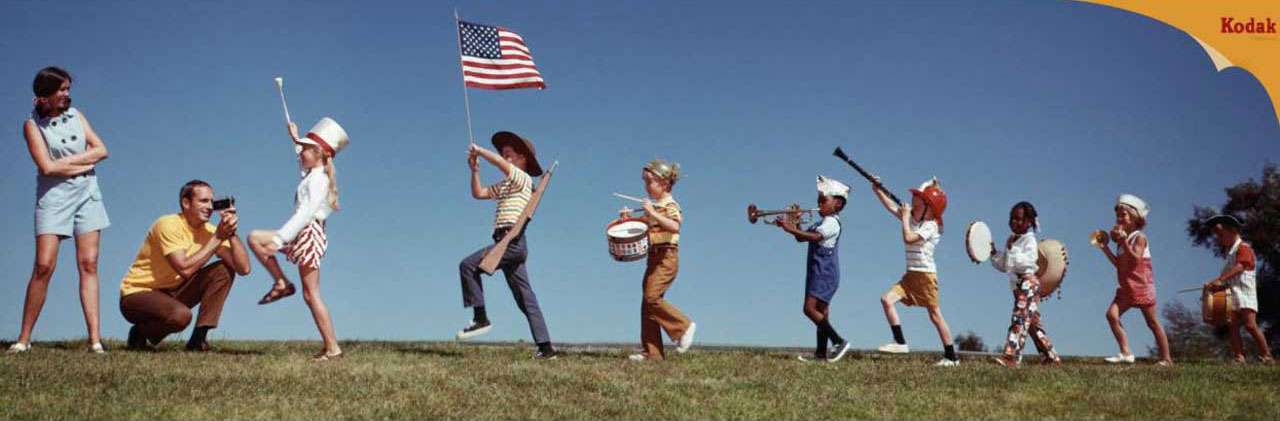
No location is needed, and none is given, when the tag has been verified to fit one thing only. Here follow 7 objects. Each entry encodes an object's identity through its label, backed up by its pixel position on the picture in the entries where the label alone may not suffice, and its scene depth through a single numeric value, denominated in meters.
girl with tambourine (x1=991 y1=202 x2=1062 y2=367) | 12.77
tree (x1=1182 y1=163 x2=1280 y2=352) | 23.75
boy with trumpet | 12.66
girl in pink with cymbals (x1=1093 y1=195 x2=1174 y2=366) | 13.91
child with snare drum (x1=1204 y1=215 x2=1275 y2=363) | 14.45
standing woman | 11.27
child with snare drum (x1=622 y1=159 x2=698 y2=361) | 11.80
